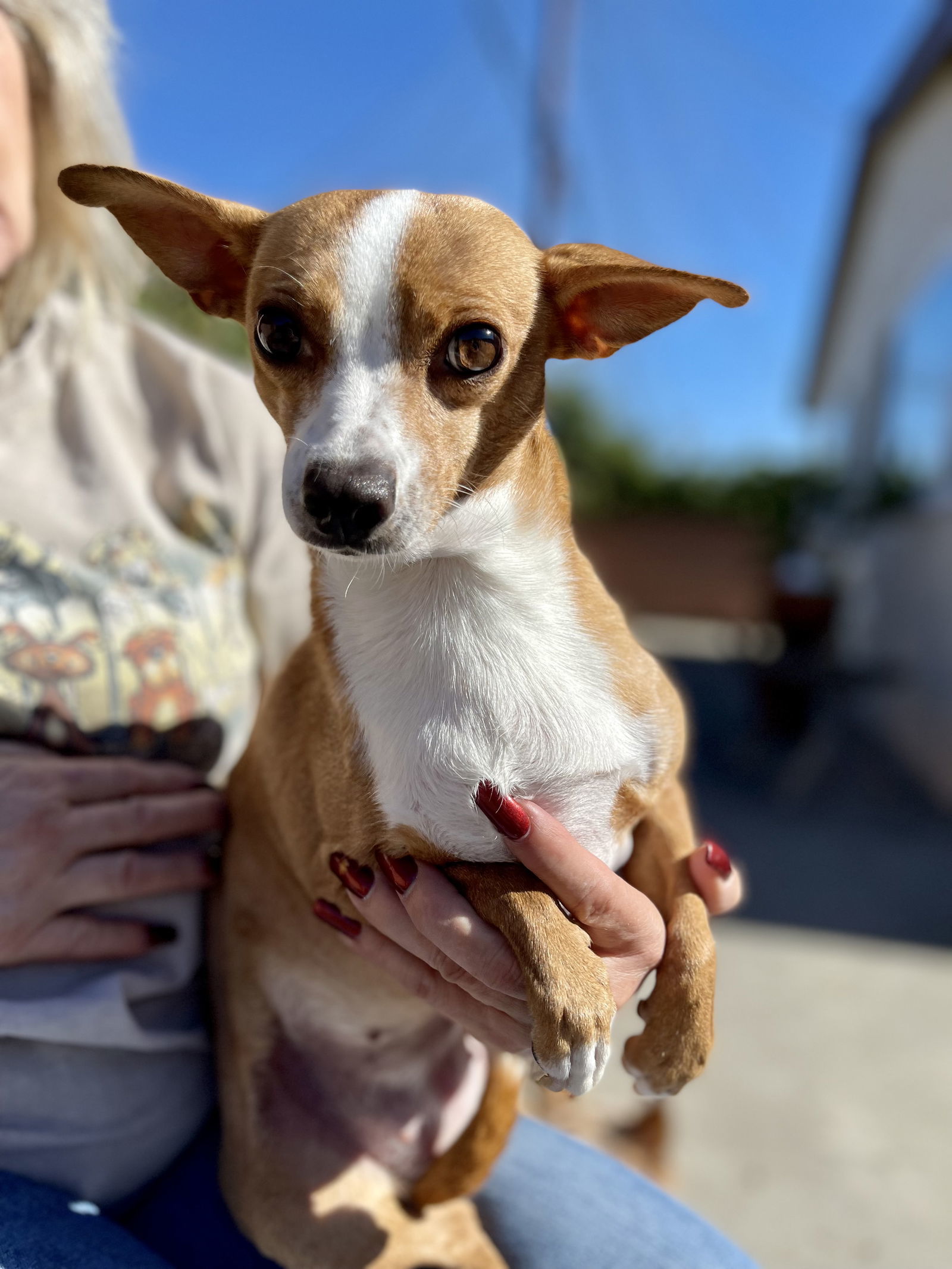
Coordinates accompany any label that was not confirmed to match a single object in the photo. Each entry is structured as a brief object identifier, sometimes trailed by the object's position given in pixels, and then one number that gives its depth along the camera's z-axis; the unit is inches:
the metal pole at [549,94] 232.0
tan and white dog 9.9
